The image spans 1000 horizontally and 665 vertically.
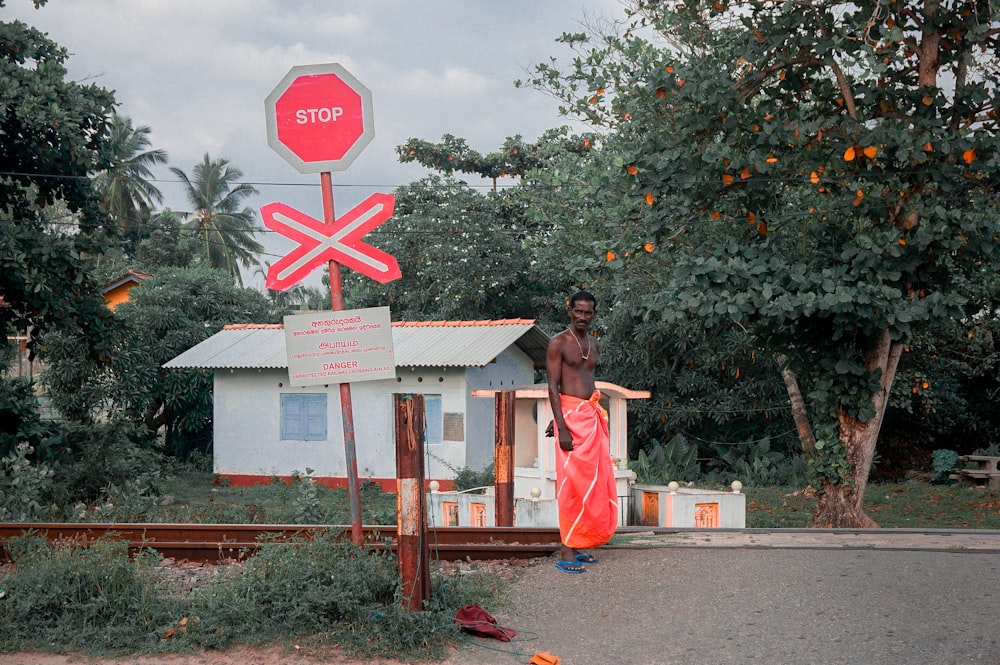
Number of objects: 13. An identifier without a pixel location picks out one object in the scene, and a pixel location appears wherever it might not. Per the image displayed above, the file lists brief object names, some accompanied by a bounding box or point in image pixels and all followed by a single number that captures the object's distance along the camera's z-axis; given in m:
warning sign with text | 6.57
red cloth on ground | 6.17
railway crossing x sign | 6.69
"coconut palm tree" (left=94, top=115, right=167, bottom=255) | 40.88
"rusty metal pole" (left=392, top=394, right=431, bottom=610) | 6.27
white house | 21.58
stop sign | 6.67
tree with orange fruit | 10.72
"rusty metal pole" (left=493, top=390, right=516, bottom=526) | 10.44
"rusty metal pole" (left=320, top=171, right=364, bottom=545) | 6.75
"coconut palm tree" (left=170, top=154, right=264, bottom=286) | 43.09
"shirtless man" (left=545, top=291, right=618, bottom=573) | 7.80
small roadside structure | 11.38
